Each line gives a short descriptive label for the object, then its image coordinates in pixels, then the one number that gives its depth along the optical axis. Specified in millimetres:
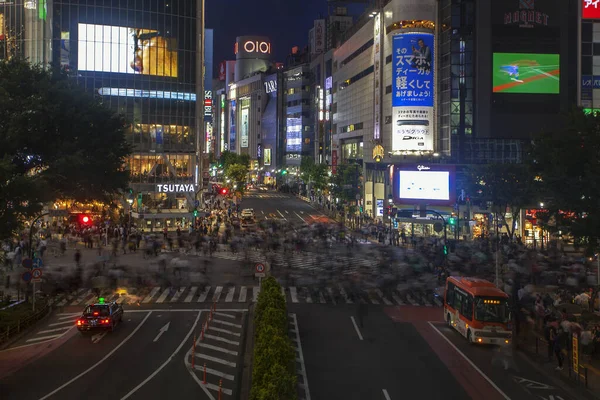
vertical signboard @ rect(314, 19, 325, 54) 145000
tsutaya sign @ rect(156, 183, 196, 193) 74312
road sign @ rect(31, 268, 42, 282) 29141
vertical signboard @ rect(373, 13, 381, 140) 83938
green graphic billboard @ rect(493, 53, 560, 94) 69250
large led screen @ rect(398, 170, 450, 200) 65562
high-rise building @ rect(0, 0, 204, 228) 73000
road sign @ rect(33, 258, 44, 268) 32394
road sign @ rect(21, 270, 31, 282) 28919
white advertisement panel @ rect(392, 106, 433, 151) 73875
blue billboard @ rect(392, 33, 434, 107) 73438
